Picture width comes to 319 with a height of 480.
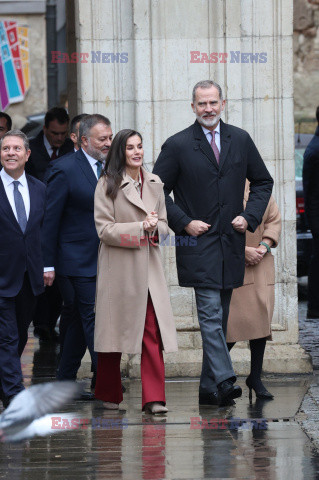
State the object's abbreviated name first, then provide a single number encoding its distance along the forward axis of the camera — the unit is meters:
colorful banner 54.88
